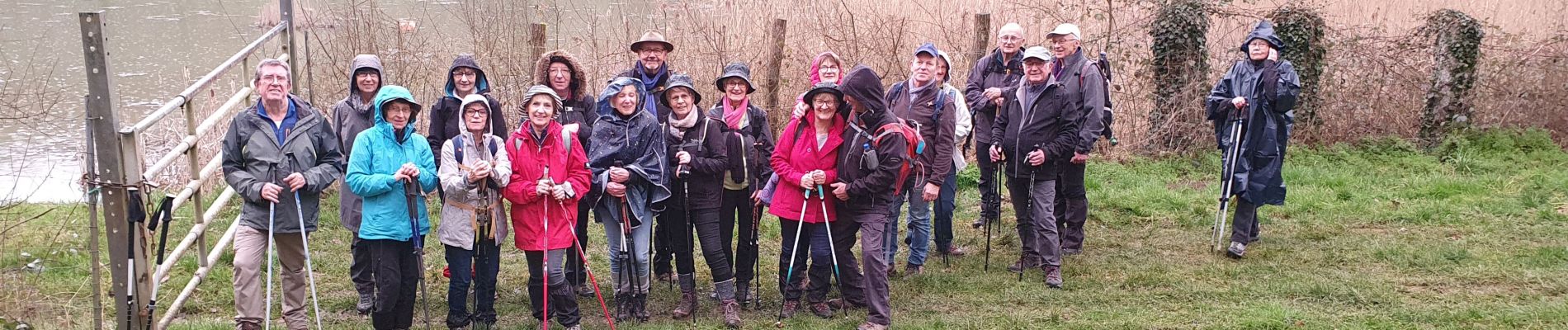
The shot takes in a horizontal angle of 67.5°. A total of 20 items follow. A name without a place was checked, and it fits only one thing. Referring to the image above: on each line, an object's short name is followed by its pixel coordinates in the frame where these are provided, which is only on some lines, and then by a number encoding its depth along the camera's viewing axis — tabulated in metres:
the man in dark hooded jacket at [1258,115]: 7.25
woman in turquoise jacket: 5.39
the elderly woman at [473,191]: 5.48
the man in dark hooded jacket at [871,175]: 5.77
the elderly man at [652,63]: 6.71
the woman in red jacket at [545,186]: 5.62
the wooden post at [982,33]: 10.73
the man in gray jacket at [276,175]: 5.33
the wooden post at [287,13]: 7.08
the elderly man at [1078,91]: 6.94
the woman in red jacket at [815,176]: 5.89
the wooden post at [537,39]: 10.05
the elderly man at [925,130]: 6.51
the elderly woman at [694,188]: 6.03
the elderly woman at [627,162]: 5.88
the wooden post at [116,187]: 4.75
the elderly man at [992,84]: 7.44
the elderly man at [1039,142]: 6.87
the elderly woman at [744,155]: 6.14
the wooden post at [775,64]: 10.56
